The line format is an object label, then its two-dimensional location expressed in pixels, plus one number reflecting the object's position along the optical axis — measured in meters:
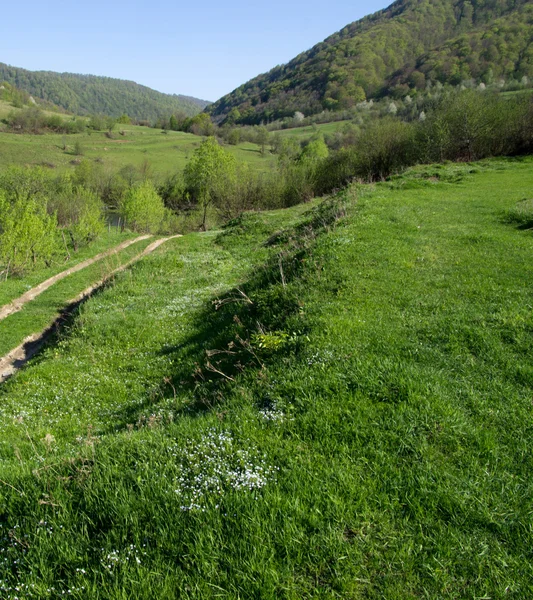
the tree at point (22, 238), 31.59
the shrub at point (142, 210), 56.75
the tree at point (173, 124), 189.88
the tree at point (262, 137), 146.48
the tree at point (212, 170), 54.34
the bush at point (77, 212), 45.62
